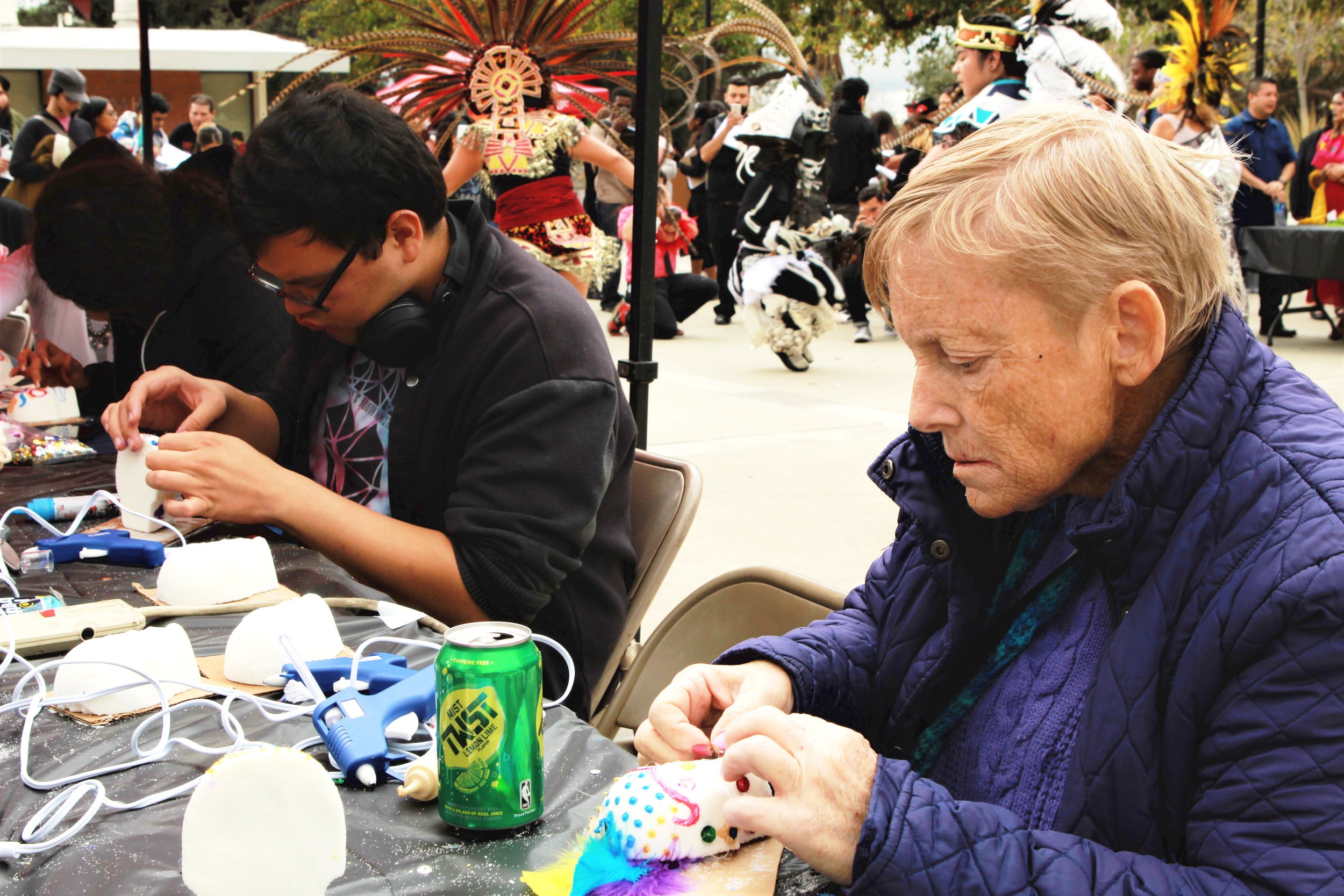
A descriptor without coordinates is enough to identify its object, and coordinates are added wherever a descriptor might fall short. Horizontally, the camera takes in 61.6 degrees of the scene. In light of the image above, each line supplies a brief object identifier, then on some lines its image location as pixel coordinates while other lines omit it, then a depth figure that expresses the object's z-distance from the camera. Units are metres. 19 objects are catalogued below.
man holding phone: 9.81
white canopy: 19.17
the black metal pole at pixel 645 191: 2.56
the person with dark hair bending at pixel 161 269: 2.75
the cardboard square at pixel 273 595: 1.62
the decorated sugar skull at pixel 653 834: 0.92
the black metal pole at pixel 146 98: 3.50
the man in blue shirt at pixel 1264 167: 8.98
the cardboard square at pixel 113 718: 1.24
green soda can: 0.98
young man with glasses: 1.74
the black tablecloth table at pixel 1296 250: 8.30
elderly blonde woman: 0.86
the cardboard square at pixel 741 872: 0.92
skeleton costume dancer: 7.49
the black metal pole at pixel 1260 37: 11.45
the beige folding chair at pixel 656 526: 1.96
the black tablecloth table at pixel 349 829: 0.95
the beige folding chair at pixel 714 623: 1.69
